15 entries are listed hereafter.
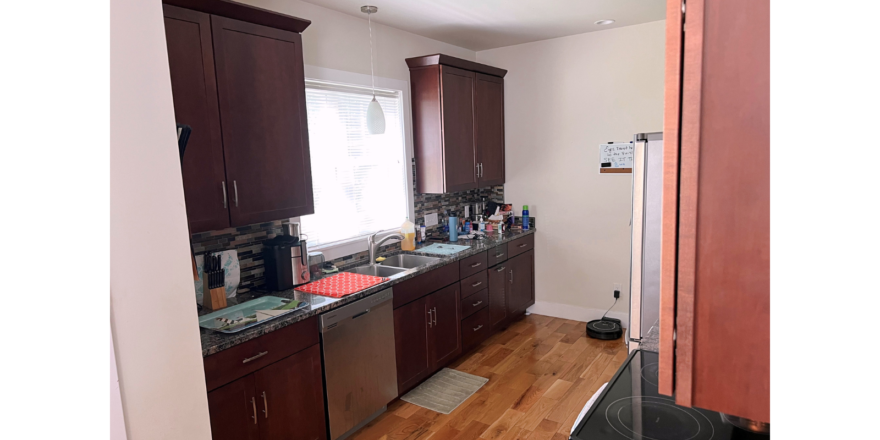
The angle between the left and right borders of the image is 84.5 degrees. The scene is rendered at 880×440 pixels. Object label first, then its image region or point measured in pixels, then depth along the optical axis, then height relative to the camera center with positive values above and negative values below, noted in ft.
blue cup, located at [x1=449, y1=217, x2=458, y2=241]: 13.50 -1.65
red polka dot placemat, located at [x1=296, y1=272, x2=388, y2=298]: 8.81 -2.10
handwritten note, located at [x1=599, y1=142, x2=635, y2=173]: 13.52 +0.16
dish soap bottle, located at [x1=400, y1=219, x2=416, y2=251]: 12.44 -1.65
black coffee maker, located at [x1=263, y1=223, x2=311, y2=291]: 8.95 -1.56
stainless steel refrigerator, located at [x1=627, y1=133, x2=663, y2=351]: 7.30 -1.07
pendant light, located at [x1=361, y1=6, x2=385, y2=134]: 10.25 +1.17
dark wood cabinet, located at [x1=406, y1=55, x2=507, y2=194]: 12.52 +1.30
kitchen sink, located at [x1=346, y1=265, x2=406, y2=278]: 11.19 -2.27
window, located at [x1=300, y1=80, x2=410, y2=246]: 10.50 +0.18
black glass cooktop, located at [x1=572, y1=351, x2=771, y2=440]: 3.67 -2.07
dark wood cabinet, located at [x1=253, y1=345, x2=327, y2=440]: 7.16 -3.44
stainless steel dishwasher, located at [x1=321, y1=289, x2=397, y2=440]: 8.29 -3.42
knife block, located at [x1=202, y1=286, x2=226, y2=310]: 7.84 -1.94
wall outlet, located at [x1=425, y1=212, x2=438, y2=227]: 13.74 -1.40
